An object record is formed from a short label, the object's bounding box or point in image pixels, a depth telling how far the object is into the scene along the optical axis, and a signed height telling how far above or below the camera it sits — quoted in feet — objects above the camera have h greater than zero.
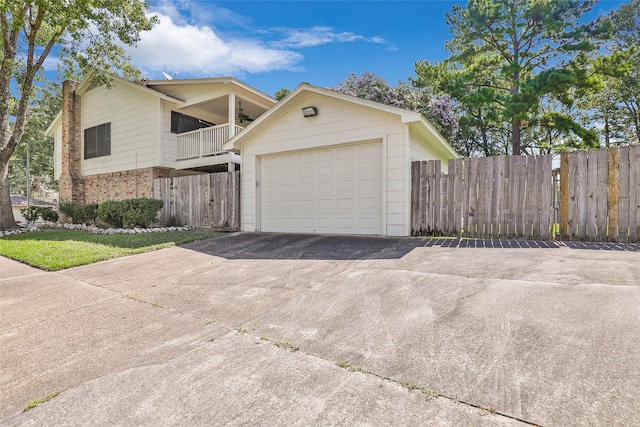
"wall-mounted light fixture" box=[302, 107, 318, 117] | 28.32 +8.18
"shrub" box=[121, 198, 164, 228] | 35.37 -0.48
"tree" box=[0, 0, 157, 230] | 38.04 +20.73
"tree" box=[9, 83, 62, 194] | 75.66 +17.70
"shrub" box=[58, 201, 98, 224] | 43.83 -0.62
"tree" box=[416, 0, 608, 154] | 45.37 +24.89
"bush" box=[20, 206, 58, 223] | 53.16 -1.11
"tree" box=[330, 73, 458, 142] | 65.77 +22.08
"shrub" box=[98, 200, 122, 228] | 36.52 -0.52
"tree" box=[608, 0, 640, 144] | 59.47 +30.95
